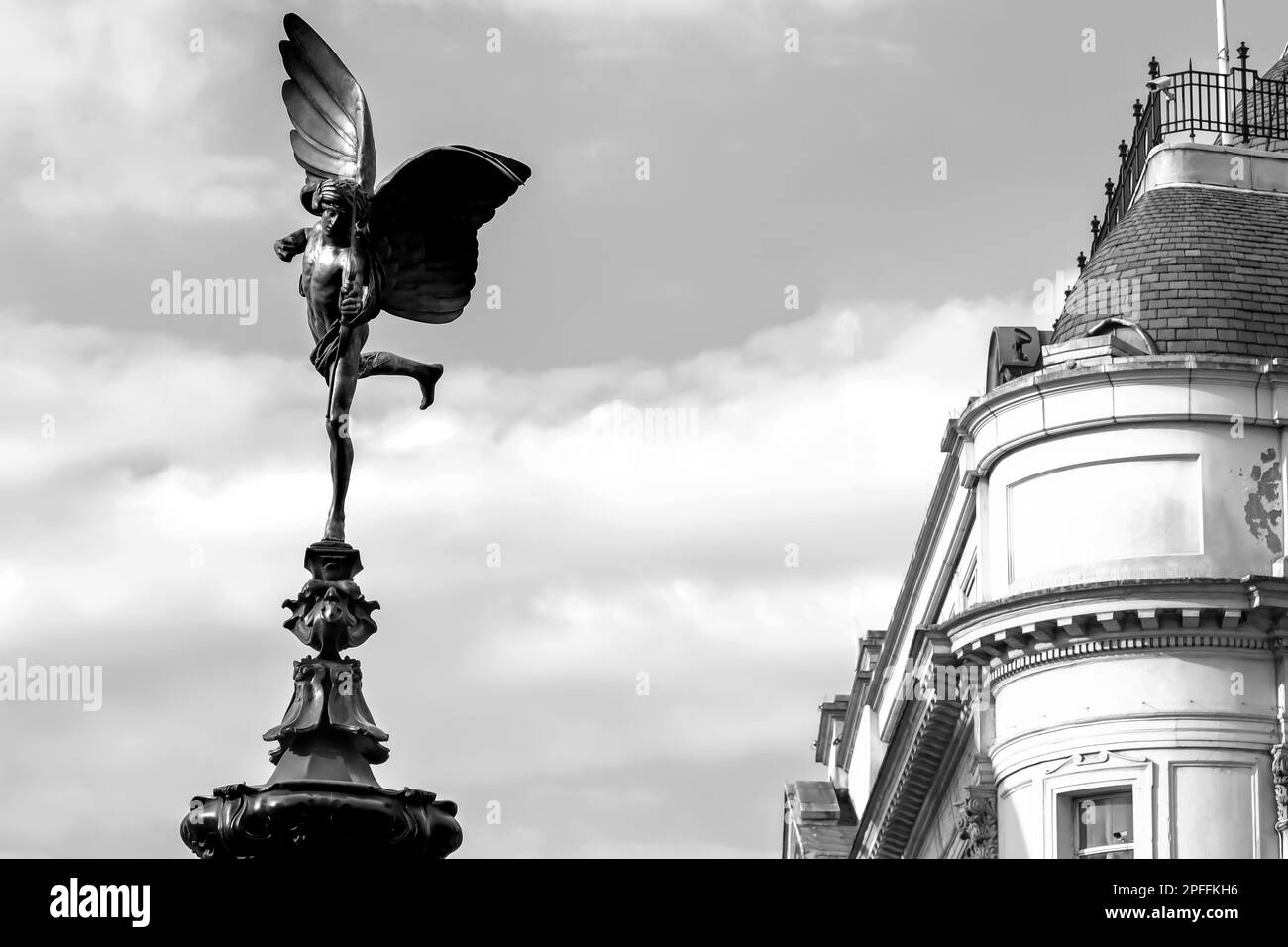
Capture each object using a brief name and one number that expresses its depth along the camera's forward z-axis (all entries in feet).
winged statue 43.16
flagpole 149.69
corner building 124.06
